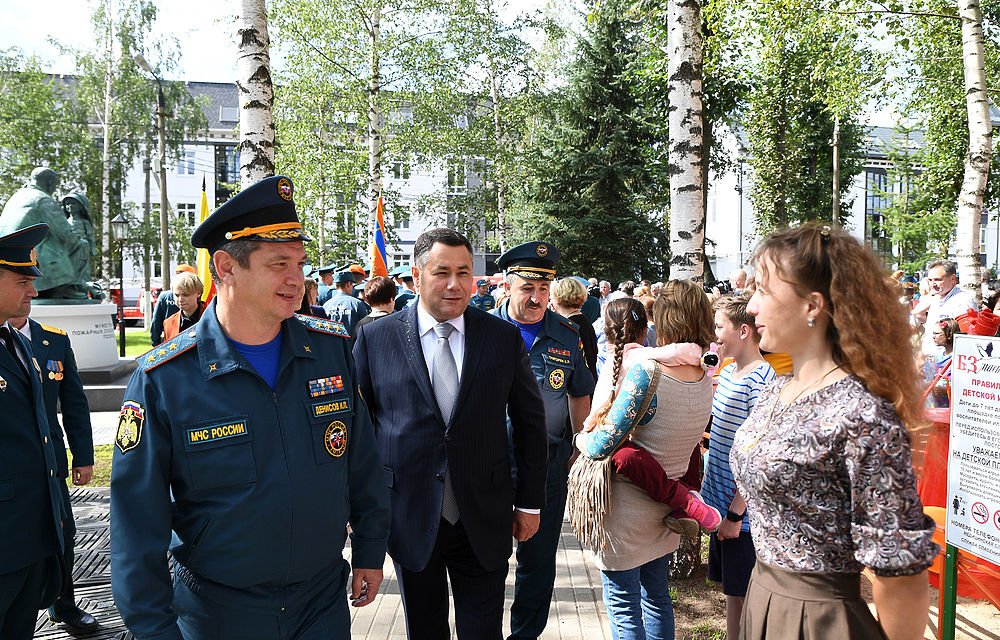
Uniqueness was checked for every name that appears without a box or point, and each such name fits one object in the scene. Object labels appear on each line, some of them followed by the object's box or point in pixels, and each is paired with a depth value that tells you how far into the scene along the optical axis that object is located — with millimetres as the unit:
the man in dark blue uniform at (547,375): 4105
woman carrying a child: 3223
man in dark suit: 3295
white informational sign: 3230
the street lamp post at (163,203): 22938
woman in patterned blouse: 1958
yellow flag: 6648
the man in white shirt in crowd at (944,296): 9562
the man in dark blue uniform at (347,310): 9109
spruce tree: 25781
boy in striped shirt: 3600
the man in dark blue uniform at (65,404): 4234
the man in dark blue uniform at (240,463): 2279
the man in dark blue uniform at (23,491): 3217
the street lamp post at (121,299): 18078
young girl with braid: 3309
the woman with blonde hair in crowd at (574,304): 6188
